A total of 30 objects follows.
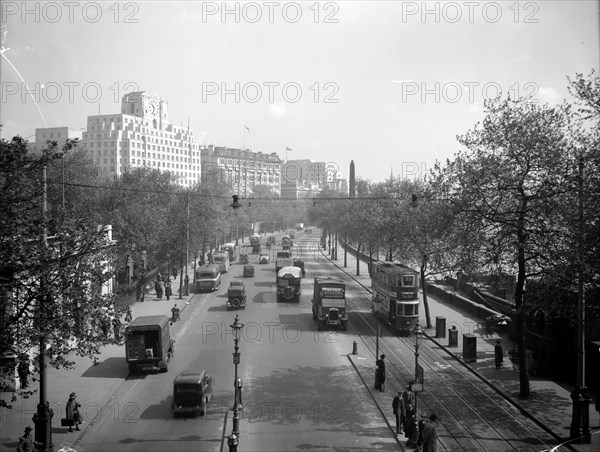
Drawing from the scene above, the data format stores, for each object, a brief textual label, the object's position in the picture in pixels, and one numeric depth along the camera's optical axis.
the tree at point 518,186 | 20.34
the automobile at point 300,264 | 63.20
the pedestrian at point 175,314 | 38.00
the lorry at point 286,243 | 88.75
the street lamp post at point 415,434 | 17.06
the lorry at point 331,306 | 35.03
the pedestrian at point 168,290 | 46.25
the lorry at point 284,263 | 59.50
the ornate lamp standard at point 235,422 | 15.69
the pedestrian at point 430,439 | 14.80
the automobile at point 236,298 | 42.38
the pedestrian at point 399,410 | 18.25
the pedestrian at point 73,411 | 18.58
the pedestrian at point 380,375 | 22.70
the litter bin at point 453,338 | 30.98
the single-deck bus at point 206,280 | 52.16
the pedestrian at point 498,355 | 26.19
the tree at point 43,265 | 13.80
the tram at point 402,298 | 33.69
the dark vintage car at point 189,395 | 19.83
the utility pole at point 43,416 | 16.17
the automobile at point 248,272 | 63.12
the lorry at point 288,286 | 45.97
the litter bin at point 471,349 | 27.72
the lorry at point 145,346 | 25.45
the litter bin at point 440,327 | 33.34
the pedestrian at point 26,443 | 15.52
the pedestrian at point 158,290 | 46.72
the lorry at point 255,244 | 89.41
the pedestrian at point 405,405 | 17.98
